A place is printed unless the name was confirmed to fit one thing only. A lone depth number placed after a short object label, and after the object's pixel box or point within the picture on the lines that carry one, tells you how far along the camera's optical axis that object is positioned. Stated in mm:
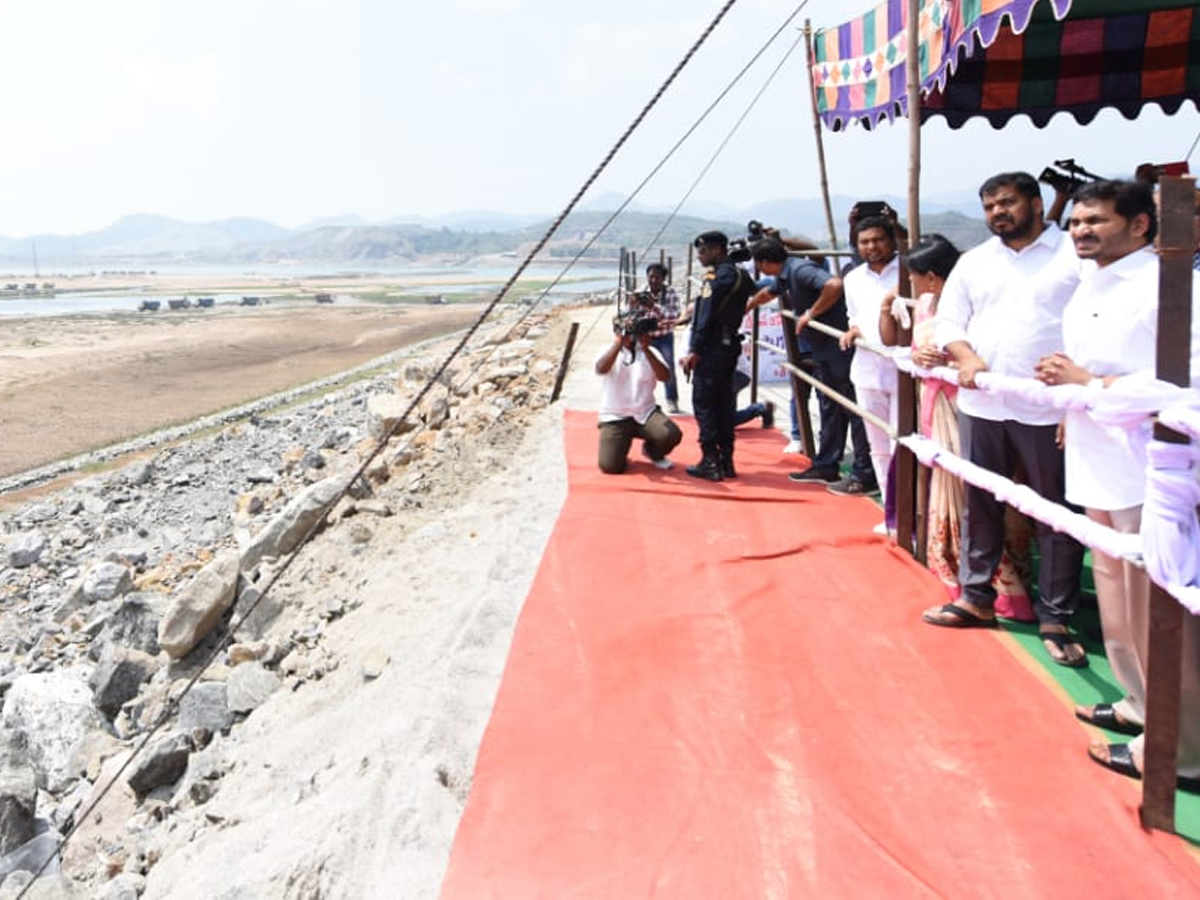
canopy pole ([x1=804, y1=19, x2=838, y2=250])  6223
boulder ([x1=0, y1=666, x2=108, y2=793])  5020
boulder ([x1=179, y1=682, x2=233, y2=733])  4297
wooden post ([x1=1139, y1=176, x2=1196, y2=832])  2082
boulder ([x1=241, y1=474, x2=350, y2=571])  6484
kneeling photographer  6016
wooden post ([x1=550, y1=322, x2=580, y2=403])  9250
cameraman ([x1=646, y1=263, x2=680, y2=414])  7816
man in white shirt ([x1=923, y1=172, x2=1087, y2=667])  3123
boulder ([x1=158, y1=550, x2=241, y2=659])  5543
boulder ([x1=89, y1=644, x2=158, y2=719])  5559
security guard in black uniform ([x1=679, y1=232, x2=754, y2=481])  5609
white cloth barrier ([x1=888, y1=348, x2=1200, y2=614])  2141
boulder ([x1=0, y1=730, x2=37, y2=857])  4137
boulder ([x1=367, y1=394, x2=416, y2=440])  10242
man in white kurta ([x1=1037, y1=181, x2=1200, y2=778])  2428
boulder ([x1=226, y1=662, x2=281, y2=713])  4336
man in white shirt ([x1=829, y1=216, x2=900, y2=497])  4578
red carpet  2217
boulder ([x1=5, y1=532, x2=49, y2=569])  10109
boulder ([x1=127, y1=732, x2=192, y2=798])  4074
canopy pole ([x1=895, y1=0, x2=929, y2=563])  3971
